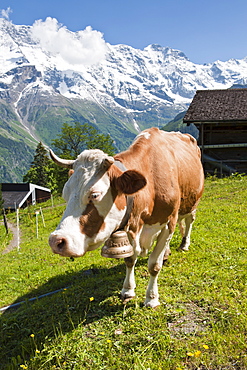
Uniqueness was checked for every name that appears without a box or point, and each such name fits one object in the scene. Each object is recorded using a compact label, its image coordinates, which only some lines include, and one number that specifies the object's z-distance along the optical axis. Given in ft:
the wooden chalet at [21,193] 166.20
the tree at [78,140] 171.12
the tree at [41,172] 199.04
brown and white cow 11.27
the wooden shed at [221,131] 79.15
